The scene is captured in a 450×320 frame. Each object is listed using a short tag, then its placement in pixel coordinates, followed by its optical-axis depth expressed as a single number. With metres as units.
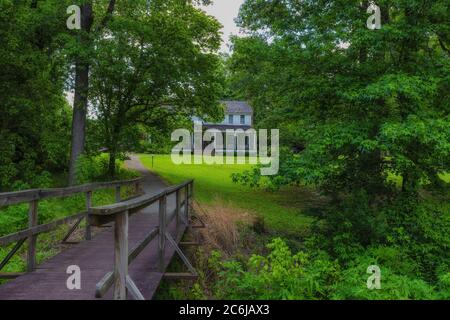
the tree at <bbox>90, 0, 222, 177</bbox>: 18.61
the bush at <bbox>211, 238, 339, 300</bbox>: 5.83
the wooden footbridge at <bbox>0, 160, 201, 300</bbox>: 3.93
